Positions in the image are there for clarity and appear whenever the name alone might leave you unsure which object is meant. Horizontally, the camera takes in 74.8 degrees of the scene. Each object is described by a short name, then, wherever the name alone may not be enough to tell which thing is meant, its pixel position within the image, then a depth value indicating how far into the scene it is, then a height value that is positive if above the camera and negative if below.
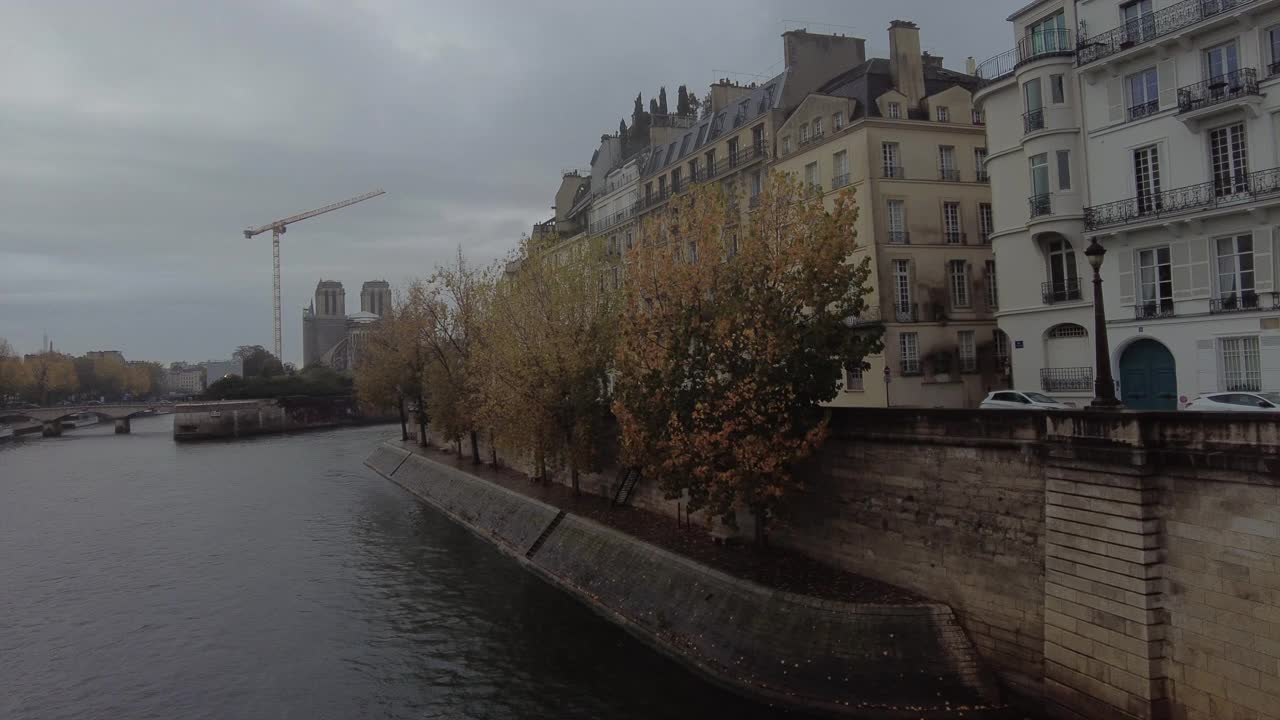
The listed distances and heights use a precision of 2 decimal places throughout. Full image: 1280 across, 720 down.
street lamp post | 15.50 +0.12
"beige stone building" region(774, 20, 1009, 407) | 38.44 +7.24
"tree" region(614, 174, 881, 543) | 21.88 +0.75
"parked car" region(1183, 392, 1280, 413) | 20.94 -1.19
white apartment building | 23.91 +5.36
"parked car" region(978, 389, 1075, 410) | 27.41 -1.18
